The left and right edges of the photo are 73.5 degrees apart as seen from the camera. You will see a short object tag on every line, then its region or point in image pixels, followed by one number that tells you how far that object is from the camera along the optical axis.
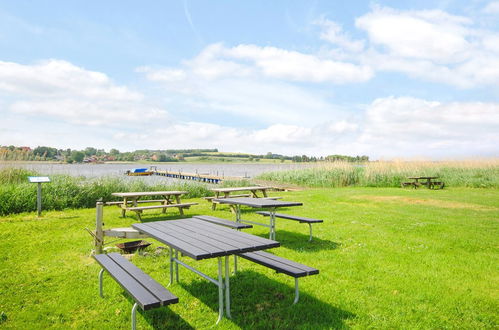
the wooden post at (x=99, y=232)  5.11
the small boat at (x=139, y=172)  48.97
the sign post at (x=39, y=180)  8.95
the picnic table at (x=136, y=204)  8.66
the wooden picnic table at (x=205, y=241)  3.12
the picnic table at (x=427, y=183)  17.81
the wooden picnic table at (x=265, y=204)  6.31
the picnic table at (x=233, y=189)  10.65
